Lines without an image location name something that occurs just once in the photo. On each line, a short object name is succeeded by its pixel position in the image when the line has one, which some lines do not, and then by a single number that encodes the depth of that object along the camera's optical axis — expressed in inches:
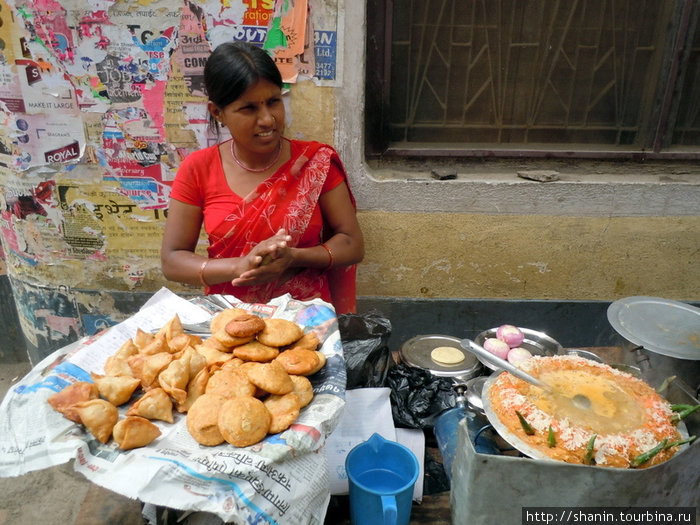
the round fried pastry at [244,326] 59.1
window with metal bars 113.3
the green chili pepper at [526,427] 48.5
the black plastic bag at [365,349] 70.6
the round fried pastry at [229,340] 59.6
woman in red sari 84.7
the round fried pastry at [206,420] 47.9
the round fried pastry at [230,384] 52.1
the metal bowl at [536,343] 79.2
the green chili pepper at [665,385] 56.3
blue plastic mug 48.1
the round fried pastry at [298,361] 55.7
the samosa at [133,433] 47.1
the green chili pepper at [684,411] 49.8
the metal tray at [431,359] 75.0
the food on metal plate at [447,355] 77.4
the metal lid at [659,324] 66.9
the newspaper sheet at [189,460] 43.2
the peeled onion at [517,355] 73.8
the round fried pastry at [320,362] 57.0
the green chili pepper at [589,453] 45.0
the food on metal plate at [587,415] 45.8
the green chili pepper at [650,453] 44.7
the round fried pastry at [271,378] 52.0
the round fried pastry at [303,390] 52.7
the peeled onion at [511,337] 79.1
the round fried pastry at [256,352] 57.9
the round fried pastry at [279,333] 60.0
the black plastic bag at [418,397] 65.5
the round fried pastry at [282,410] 48.9
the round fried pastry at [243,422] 46.7
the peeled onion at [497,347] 76.4
